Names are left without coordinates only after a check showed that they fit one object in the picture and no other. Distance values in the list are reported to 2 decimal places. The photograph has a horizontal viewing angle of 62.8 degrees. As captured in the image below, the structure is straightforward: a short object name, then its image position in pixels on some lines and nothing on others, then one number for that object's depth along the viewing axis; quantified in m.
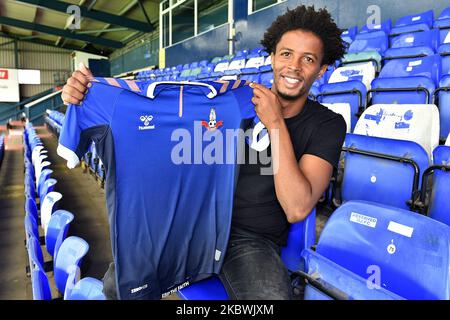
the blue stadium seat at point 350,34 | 4.62
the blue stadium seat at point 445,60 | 3.15
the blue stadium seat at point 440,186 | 1.57
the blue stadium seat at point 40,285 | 1.27
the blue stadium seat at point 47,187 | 2.63
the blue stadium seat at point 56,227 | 1.88
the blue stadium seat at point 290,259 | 1.23
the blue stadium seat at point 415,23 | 3.97
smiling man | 1.18
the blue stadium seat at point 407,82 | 2.63
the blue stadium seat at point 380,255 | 0.91
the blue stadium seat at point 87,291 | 1.13
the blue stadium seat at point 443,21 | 3.73
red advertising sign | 20.34
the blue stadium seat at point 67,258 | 1.54
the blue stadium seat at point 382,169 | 1.81
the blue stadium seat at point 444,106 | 2.48
